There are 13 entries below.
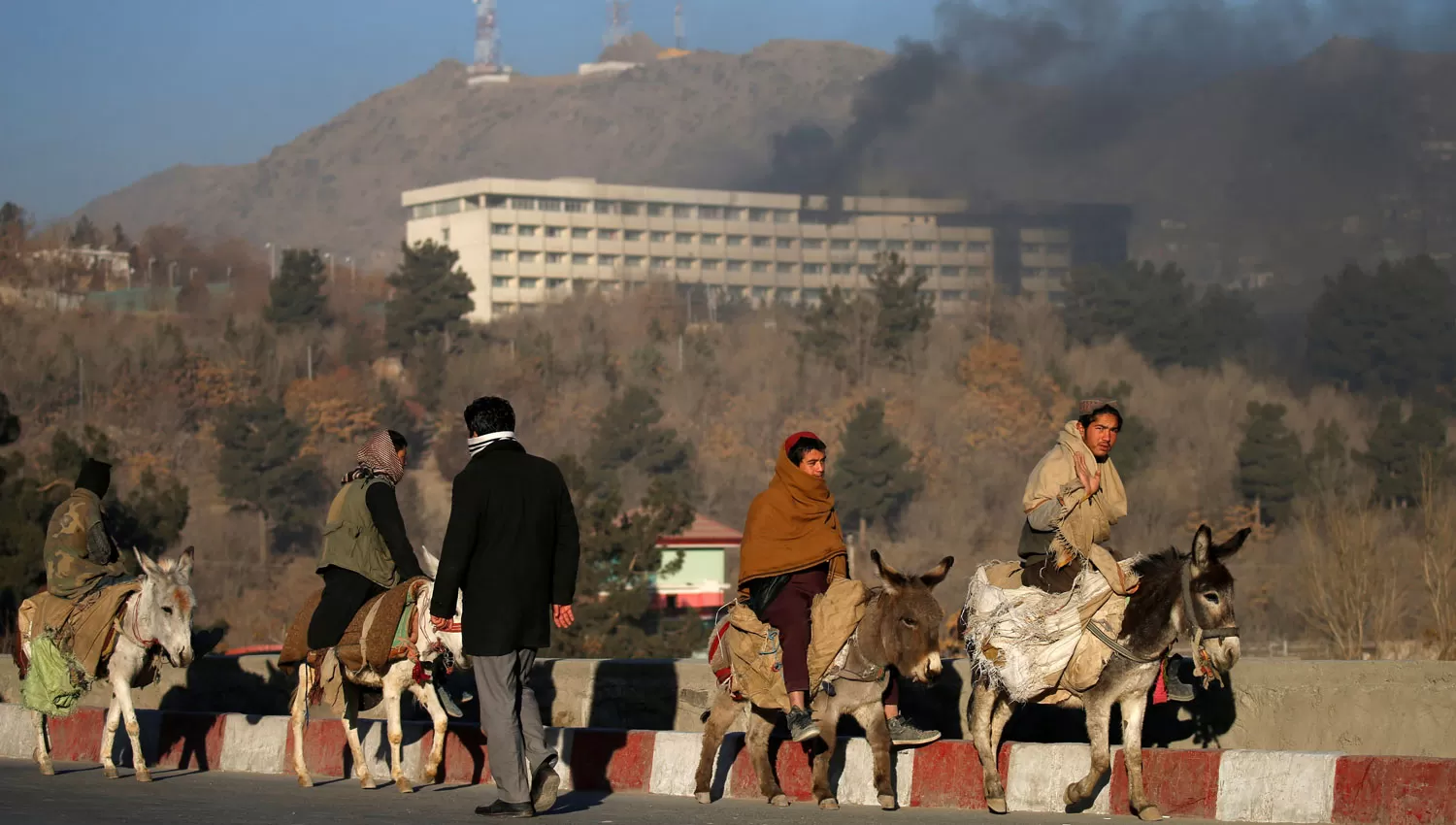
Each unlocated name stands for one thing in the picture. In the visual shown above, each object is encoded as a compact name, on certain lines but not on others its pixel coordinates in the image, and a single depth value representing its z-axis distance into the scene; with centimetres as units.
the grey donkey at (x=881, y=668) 1138
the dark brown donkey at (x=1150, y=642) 1071
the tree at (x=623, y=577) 5753
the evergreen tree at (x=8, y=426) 4450
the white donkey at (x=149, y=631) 1362
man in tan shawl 1152
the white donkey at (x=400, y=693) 1255
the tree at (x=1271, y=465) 10406
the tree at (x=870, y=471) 10669
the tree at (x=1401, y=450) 10125
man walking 1068
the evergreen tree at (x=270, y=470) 10762
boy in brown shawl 1183
